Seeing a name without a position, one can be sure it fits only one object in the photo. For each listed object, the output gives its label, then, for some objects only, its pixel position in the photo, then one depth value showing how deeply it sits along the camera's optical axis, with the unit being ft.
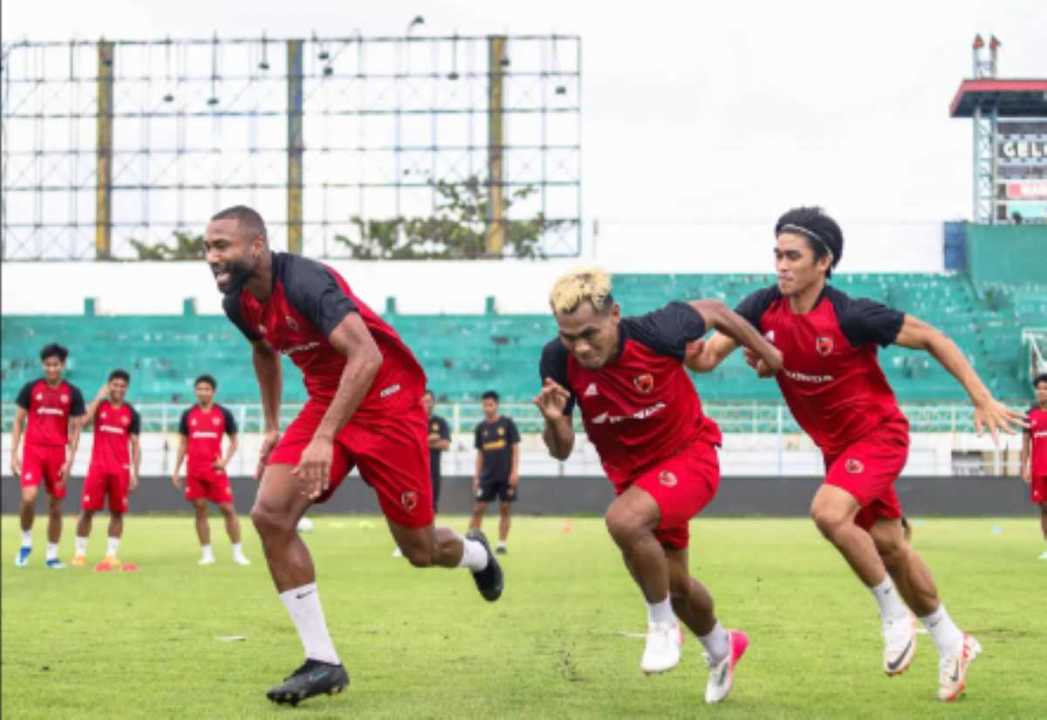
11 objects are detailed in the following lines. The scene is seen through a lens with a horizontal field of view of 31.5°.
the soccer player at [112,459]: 66.59
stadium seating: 155.94
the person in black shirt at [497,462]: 75.10
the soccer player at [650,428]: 27.35
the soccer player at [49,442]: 66.18
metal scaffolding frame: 199.11
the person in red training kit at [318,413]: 27.94
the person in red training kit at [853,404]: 28.94
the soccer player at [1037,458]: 67.92
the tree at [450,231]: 203.91
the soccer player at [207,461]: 68.03
